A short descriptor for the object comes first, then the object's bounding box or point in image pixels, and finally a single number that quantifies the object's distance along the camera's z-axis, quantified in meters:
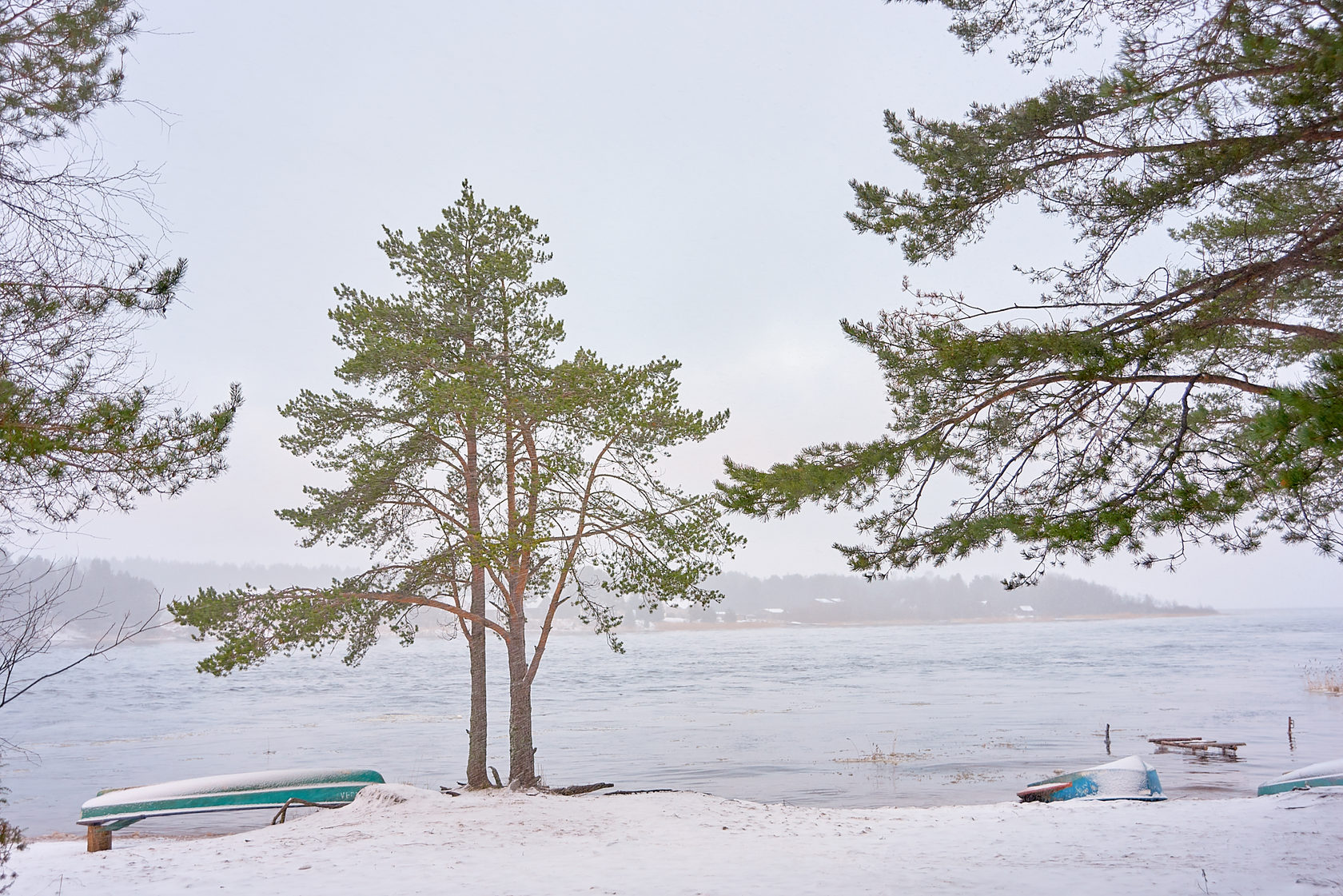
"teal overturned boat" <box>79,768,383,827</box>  13.14
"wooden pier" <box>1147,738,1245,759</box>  20.20
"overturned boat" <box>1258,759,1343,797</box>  12.02
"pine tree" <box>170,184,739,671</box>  12.34
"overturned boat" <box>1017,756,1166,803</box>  13.62
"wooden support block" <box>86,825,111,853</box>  9.73
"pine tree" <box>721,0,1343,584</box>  5.90
